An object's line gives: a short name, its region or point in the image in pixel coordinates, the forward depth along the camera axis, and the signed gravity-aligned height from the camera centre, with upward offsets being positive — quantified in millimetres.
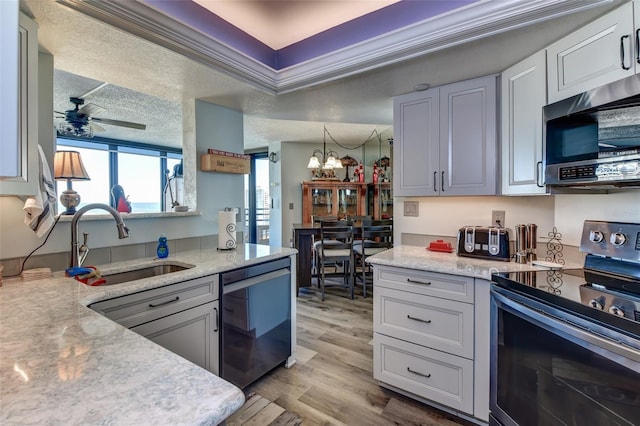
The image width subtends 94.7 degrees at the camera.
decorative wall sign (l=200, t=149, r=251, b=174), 2488 +451
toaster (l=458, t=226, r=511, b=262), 1885 -207
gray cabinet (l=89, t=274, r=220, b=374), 1349 -517
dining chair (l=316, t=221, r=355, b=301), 3770 -459
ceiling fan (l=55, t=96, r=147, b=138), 3173 +1059
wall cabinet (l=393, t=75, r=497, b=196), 2018 +526
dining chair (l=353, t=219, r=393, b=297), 3854 -348
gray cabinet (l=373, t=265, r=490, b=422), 1628 -759
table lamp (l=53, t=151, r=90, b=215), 2338 +379
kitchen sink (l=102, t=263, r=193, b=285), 1722 -372
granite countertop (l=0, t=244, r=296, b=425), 527 -354
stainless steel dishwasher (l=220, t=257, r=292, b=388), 1773 -710
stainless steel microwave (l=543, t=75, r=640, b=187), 1212 +343
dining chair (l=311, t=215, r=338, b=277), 4195 -555
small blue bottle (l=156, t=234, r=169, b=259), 2020 -241
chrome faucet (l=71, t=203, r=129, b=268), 1590 -88
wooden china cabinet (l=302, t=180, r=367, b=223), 5418 +262
